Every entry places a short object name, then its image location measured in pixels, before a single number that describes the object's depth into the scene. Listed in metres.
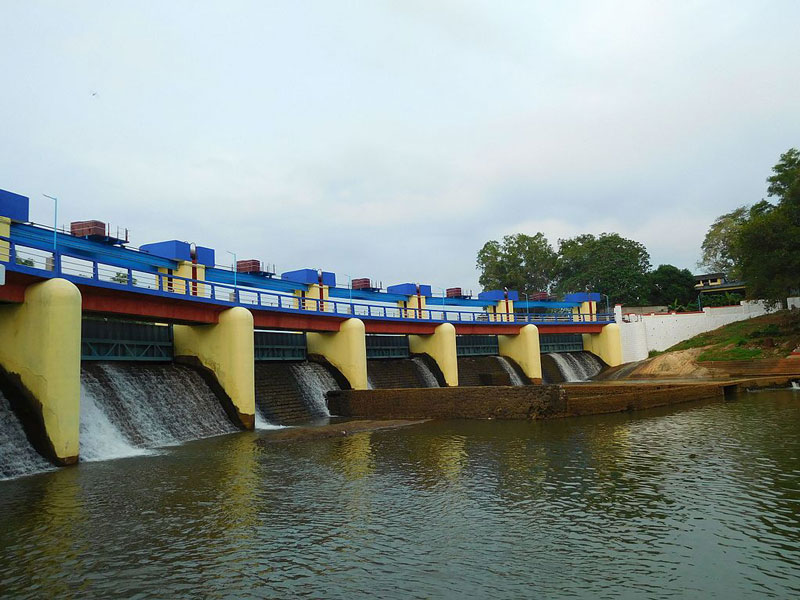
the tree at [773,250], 42.44
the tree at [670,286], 81.12
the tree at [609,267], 80.81
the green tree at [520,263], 90.50
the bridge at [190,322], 15.71
